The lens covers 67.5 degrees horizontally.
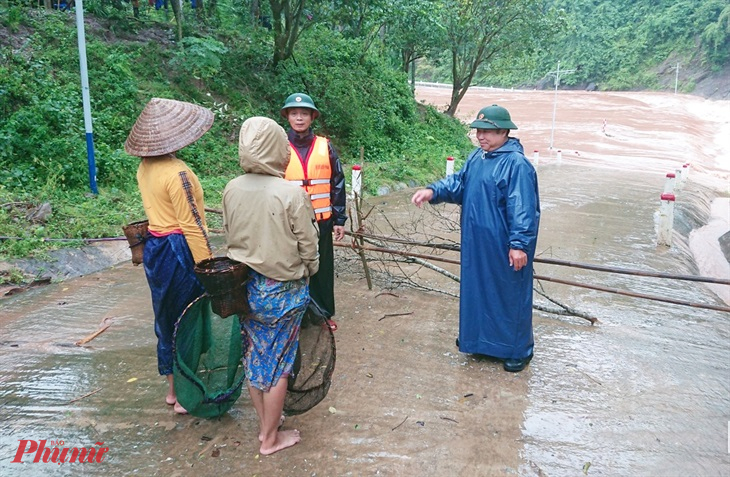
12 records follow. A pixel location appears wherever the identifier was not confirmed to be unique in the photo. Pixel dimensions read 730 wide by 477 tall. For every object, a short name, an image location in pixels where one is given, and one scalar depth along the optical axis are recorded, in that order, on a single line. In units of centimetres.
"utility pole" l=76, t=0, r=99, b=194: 691
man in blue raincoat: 349
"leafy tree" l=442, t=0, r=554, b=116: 1964
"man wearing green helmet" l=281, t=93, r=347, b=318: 388
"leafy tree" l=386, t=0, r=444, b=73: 1565
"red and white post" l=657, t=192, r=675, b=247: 791
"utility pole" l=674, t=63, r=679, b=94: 4713
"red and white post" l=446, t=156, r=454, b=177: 1325
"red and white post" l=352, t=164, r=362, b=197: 666
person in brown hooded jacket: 252
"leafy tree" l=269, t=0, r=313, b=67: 1279
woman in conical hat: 282
